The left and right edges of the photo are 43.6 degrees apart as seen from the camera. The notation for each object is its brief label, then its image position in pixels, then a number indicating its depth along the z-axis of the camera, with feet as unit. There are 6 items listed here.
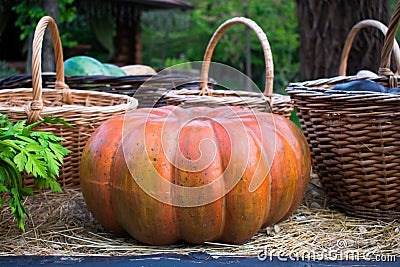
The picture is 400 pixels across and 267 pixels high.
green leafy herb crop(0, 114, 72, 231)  4.08
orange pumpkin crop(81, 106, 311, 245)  4.26
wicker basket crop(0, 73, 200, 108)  7.74
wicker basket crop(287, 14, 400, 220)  4.96
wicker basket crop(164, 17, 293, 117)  5.78
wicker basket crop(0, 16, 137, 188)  5.51
